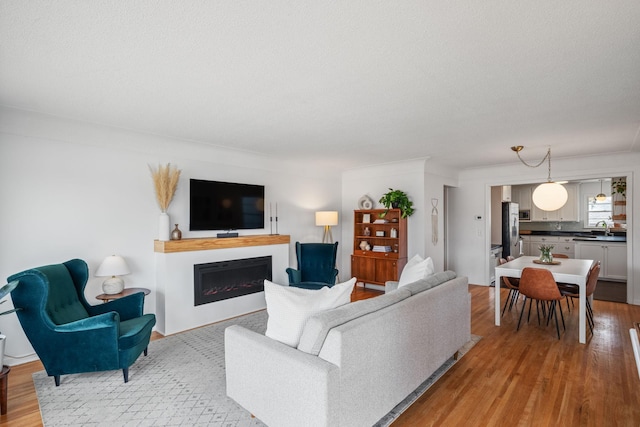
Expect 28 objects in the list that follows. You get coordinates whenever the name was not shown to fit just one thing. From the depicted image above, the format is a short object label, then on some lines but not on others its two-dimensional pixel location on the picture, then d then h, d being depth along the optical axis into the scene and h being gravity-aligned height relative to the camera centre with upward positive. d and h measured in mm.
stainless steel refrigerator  6945 -279
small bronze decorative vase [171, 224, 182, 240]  4059 -211
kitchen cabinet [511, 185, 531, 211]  8398 +537
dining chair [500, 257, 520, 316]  4224 -870
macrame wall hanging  5855 -87
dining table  3508 -660
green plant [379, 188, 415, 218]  5609 +250
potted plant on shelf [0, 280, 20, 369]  2150 -487
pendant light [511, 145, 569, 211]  4109 +250
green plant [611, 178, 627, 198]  6539 +623
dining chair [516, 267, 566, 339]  3645 -785
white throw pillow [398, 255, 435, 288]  3000 -523
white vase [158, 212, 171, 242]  3945 -119
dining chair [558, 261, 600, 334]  3696 -896
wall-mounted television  4363 +164
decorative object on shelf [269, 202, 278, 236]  5364 -101
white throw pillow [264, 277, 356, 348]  2004 -562
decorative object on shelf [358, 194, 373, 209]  6177 +275
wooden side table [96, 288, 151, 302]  3230 -788
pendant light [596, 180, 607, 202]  7502 +433
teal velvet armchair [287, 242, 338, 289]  5004 -742
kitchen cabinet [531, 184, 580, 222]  8000 +118
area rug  2223 -1374
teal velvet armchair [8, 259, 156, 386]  2510 -916
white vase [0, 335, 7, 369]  2299 -917
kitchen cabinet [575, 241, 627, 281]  6590 -832
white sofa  1710 -873
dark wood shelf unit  5676 -534
